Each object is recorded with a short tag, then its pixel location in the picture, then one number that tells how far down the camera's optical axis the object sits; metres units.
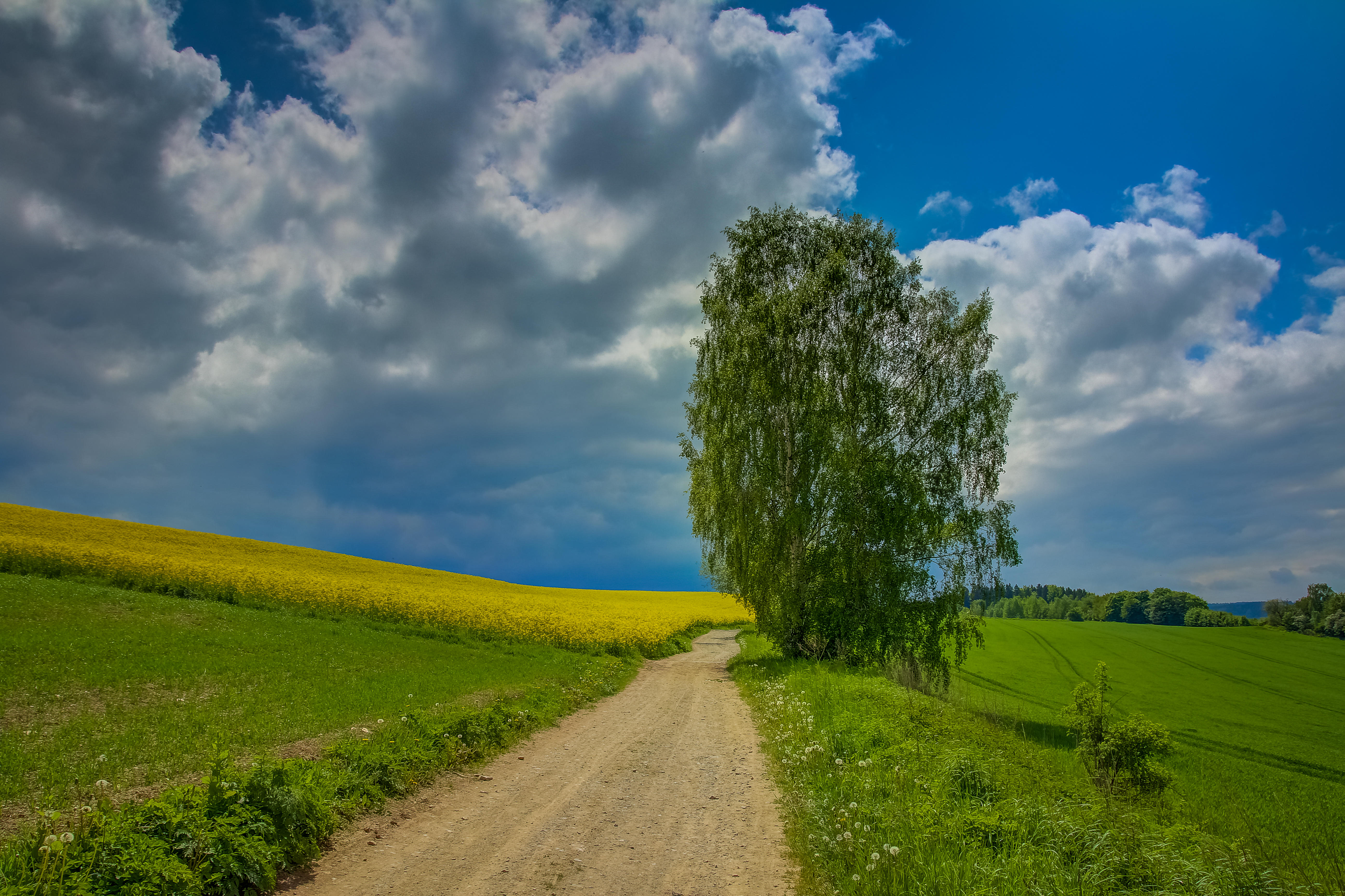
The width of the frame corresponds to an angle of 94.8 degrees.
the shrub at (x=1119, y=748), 13.49
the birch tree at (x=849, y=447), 22.12
